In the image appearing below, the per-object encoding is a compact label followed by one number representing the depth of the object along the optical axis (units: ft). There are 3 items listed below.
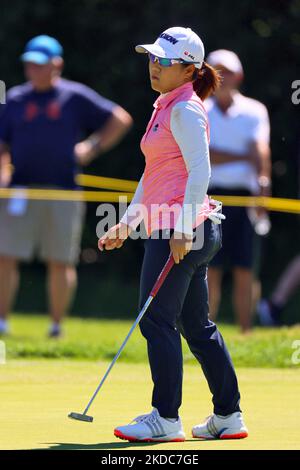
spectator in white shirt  36.01
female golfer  18.72
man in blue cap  36.37
